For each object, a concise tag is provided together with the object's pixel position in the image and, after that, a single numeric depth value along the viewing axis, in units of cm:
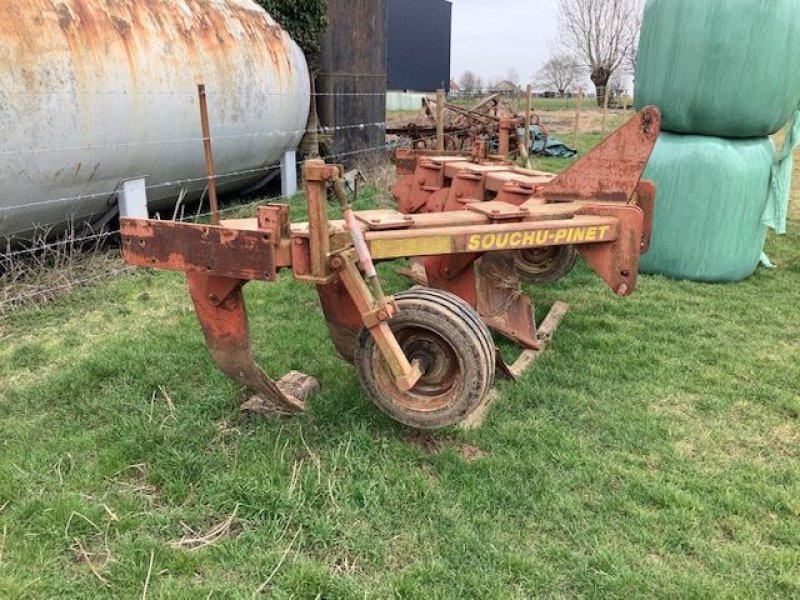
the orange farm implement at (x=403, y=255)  290
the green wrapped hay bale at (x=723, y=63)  554
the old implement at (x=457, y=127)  1180
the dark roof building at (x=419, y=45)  3475
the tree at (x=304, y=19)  833
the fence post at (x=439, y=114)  718
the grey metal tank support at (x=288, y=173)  903
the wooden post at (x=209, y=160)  309
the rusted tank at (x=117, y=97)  480
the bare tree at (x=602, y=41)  3653
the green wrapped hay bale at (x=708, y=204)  594
